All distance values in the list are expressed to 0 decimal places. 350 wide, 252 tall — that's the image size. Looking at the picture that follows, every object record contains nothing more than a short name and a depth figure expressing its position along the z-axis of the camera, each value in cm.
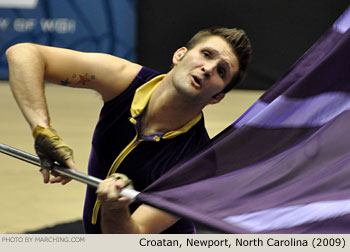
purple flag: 442
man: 465
